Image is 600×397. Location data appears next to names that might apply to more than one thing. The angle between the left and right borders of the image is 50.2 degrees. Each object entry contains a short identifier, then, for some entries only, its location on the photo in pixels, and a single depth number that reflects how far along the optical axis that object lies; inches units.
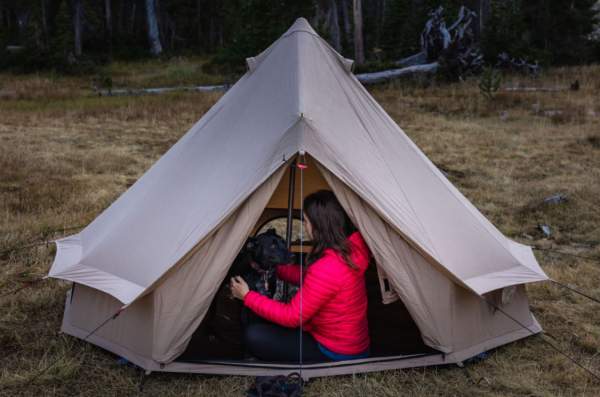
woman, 143.9
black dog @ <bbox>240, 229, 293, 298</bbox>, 152.3
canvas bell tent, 150.7
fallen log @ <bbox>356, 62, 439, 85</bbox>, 810.2
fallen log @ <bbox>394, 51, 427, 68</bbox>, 882.8
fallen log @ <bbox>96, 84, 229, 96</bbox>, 805.2
